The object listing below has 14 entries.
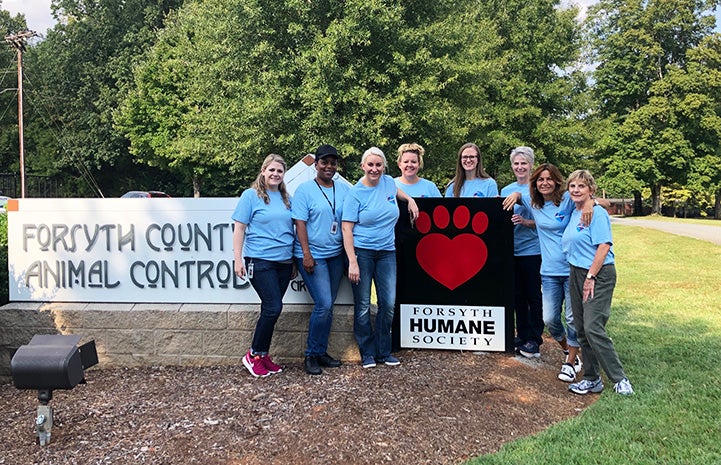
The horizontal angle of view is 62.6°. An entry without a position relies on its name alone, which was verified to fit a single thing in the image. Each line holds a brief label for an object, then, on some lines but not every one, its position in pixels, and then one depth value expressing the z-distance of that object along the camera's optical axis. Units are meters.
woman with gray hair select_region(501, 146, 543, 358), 4.96
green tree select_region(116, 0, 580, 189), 16.56
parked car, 28.91
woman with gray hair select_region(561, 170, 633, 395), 4.06
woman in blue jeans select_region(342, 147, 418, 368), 4.53
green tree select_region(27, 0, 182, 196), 37.38
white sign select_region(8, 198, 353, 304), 5.08
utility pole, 28.96
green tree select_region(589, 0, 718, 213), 38.78
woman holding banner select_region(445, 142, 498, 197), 5.14
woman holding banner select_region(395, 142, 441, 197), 4.93
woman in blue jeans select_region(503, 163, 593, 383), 4.49
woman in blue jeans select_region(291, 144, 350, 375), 4.50
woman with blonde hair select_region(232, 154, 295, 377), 4.42
